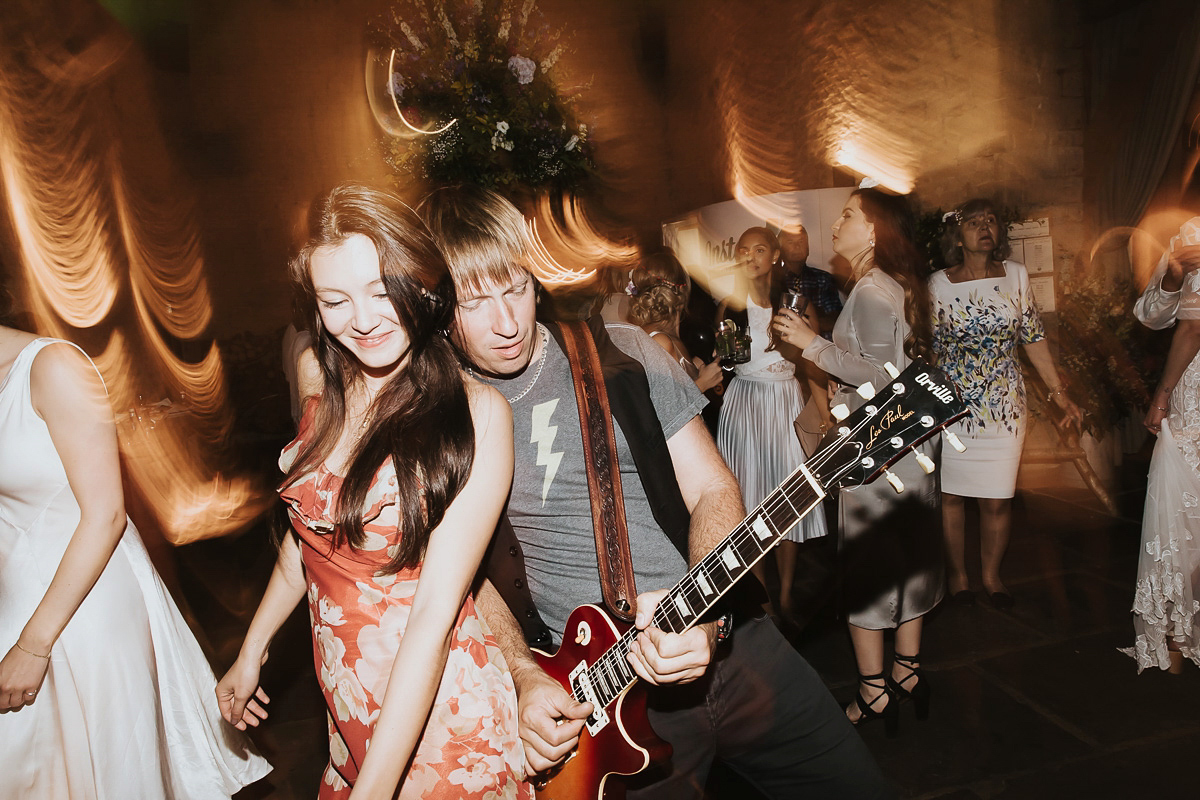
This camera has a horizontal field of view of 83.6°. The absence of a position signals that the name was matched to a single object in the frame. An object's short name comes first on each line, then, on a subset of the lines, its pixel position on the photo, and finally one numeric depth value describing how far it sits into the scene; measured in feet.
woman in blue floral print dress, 11.06
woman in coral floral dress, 3.98
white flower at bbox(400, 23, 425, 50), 9.62
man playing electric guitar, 4.86
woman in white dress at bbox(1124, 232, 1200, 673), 9.68
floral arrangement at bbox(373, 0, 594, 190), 9.52
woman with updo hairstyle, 12.87
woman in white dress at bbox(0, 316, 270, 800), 5.28
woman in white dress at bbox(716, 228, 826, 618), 12.67
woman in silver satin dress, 8.75
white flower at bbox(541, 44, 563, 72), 10.01
